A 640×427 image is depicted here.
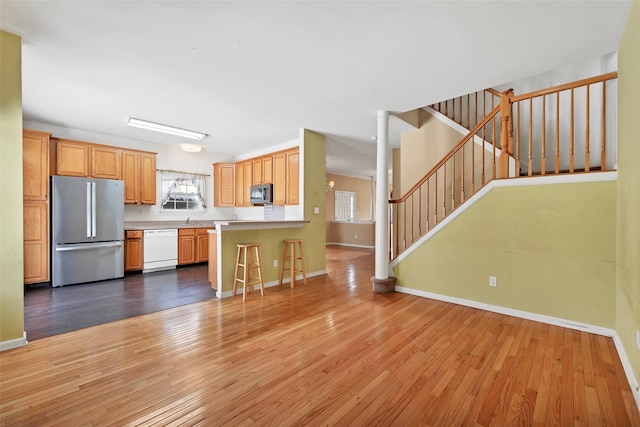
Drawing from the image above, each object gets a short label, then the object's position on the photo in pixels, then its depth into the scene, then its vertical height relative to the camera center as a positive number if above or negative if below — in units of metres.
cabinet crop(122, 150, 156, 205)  5.31 +0.66
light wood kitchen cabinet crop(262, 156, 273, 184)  5.71 +0.85
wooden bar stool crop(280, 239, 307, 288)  4.39 -0.78
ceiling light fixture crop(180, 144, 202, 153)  5.58 +1.27
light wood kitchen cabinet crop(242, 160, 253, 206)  6.23 +0.71
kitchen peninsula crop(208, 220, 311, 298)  3.81 -0.49
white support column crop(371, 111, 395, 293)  4.02 +0.01
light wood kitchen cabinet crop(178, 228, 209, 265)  5.71 -0.73
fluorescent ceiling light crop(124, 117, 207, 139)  4.35 +1.37
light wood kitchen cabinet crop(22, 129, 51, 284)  4.06 +0.08
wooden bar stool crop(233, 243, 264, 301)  3.80 -0.78
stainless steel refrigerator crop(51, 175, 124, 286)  4.29 -0.31
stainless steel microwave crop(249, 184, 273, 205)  5.57 +0.34
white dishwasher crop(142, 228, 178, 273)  5.27 -0.76
